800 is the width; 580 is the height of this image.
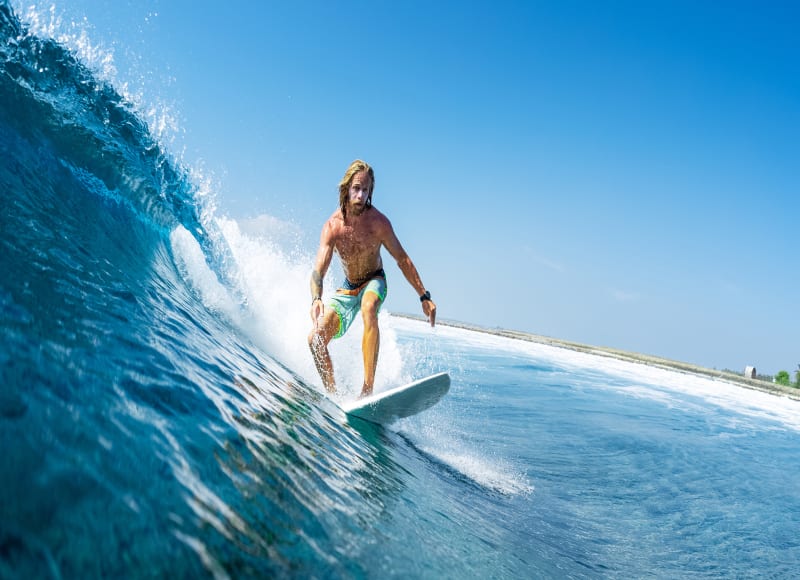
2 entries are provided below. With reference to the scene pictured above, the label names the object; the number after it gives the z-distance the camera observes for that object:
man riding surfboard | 4.44
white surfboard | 3.99
